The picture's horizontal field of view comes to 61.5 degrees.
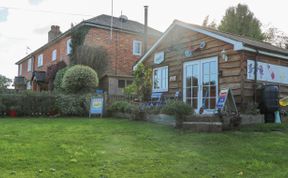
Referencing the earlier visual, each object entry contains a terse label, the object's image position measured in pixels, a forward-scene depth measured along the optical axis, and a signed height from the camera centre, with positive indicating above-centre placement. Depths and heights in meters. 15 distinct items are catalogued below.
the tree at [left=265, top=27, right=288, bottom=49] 27.52 +7.22
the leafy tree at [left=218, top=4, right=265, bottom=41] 23.00 +7.35
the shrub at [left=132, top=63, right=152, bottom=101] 11.78 +0.79
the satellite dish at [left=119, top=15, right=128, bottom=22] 20.01 +6.59
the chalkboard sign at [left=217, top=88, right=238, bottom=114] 7.21 -0.11
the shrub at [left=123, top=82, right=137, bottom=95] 12.00 +0.37
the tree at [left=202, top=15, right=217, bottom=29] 26.73 +8.48
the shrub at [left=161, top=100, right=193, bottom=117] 7.13 -0.33
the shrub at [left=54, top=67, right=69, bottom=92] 16.73 +1.19
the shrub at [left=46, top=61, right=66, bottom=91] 19.19 +2.03
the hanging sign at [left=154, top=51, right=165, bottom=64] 11.61 +1.96
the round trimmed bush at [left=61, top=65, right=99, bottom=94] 14.18 +0.99
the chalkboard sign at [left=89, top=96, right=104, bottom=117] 11.31 -0.41
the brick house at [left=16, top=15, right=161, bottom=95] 17.14 +4.00
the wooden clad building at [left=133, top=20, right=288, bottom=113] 8.43 +1.28
